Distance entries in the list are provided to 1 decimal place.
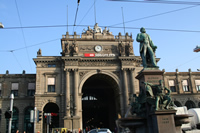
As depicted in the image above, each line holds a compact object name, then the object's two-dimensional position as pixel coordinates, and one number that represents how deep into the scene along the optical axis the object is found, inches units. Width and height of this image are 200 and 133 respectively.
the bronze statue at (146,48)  608.4
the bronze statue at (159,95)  486.9
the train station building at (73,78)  1477.6
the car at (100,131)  892.5
